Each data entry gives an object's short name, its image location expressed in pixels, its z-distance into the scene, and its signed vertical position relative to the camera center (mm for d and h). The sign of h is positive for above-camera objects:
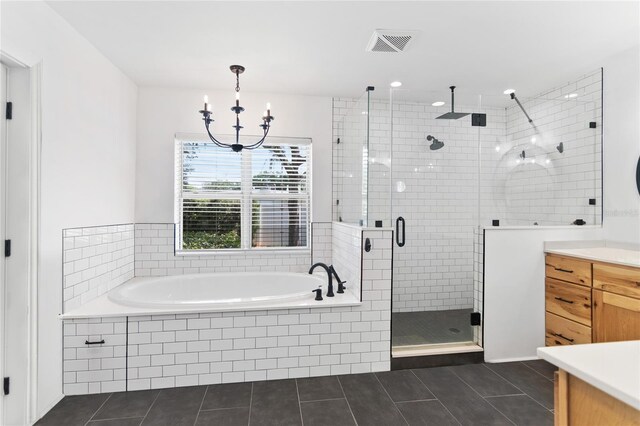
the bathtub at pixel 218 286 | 3197 -769
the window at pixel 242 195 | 3619 +185
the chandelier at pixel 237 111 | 2610 +826
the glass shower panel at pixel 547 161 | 3020 +500
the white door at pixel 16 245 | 1922 -209
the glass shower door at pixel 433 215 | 3127 -26
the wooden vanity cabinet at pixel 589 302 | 2207 -662
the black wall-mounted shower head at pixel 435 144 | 3377 +714
